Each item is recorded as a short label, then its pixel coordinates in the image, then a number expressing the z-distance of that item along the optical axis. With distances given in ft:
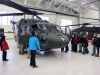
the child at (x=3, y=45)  17.04
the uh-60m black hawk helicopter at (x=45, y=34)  18.44
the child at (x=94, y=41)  21.97
